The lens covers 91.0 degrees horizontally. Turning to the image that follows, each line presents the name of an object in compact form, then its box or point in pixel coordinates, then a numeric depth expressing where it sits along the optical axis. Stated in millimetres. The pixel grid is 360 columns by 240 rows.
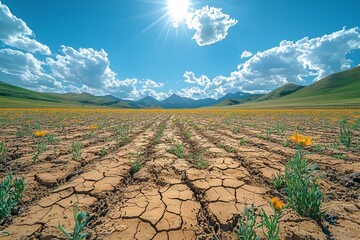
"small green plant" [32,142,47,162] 3953
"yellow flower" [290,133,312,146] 2205
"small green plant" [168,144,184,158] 4726
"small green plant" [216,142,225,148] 5812
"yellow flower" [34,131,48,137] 3535
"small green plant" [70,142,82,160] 4285
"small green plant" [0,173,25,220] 2079
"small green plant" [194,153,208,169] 3961
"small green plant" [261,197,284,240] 1463
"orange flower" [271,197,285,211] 1457
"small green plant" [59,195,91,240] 1341
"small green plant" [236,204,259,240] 1612
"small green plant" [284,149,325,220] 2092
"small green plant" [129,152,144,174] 3811
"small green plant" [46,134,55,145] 5512
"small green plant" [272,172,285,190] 3000
